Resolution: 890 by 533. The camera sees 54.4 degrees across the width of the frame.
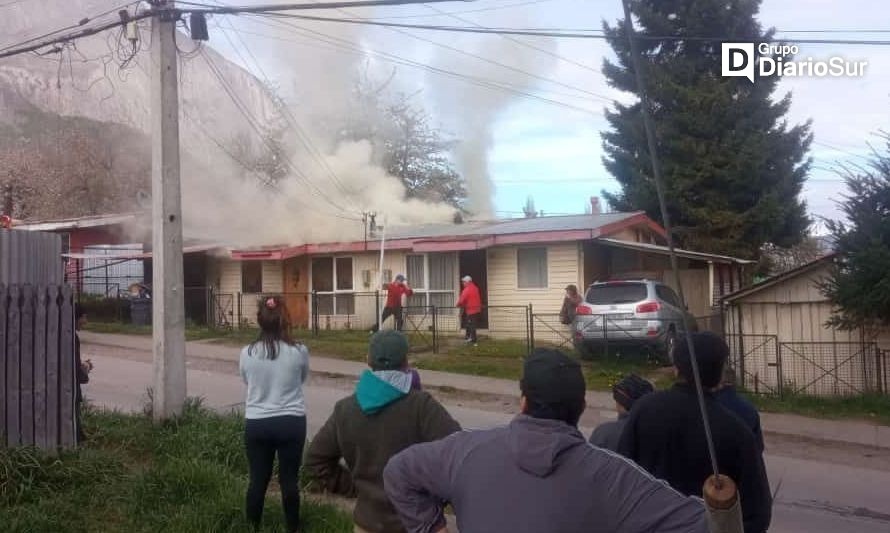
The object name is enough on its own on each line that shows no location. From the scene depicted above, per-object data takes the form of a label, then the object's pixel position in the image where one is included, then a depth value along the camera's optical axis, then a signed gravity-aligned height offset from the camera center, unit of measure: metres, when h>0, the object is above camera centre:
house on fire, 19.64 +0.49
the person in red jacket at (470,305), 18.17 -0.39
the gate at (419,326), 18.89 -0.91
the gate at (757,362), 13.53 -1.27
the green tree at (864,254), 11.72 +0.36
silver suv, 15.44 -0.62
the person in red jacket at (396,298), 18.48 -0.22
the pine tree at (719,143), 25.36 +4.11
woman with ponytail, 5.25 -0.71
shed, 12.84 -0.95
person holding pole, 3.12 -0.59
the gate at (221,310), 23.11 -0.52
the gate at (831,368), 12.72 -1.33
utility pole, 8.73 +0.68
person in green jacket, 3.56 -0.57
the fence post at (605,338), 15.49 -0.97
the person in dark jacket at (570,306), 17.39 -0.43
